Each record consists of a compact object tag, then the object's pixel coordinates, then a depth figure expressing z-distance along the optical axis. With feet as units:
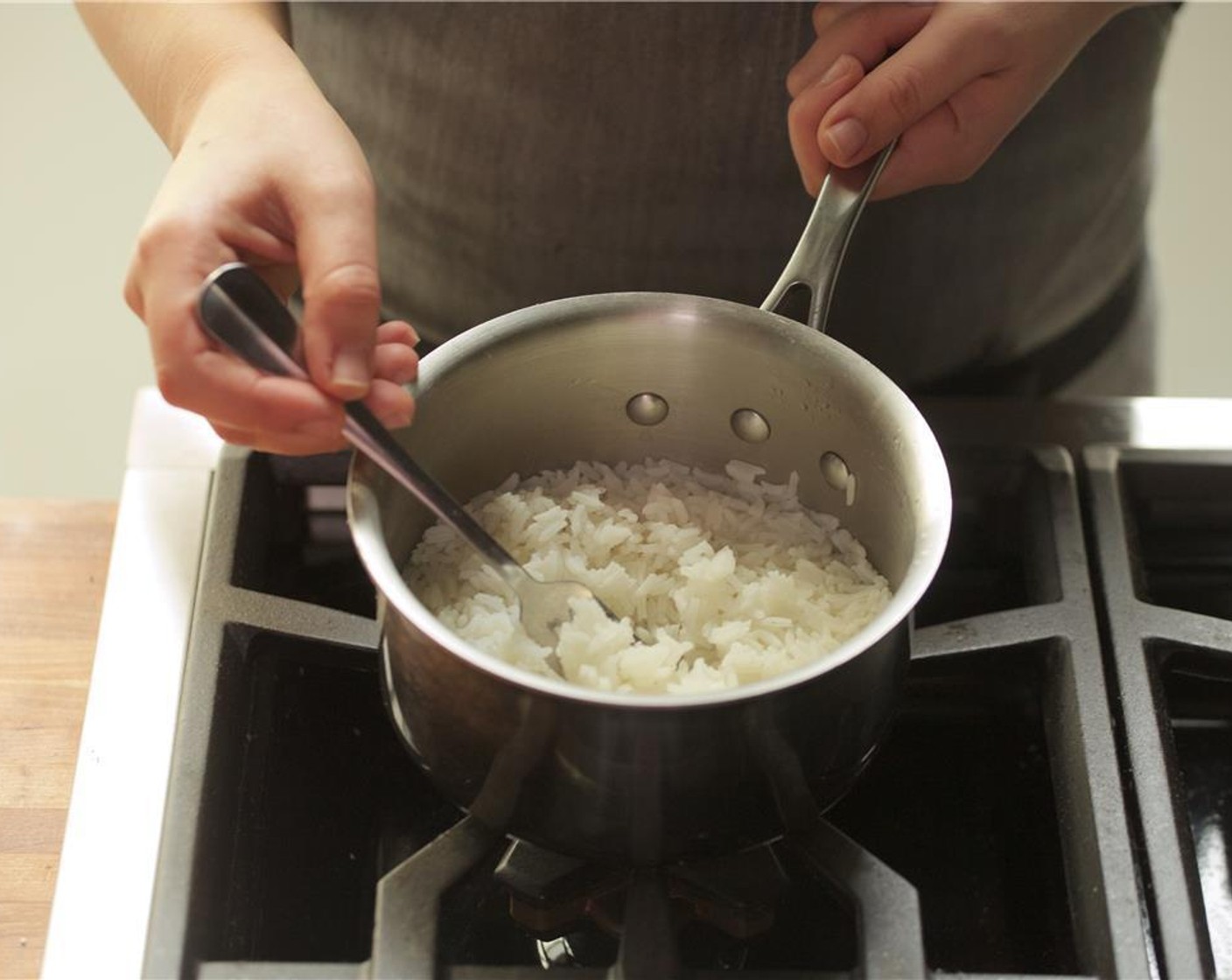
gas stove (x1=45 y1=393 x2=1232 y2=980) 2.23
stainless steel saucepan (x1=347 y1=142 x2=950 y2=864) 1.97
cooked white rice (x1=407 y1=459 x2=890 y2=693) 2.23
